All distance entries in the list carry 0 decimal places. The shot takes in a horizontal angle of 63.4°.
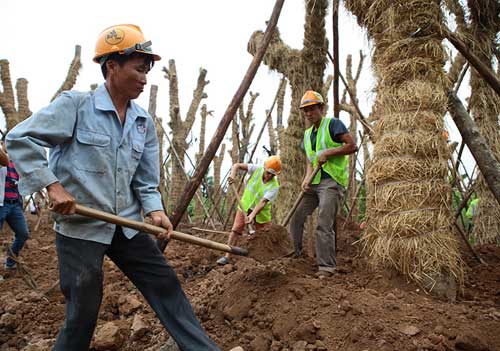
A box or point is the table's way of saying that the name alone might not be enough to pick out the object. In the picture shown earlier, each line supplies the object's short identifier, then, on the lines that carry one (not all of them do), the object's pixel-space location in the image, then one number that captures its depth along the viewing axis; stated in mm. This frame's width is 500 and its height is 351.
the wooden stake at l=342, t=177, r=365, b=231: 6732
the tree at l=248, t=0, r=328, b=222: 6186
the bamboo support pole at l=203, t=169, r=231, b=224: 9611
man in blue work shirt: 1854
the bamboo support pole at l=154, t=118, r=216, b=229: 8758
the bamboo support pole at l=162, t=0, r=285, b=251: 3059
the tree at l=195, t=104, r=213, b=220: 12961
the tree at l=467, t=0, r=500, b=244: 4598
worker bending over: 5203
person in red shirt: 4637
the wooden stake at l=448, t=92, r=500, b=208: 2939
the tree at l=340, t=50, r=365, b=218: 8344
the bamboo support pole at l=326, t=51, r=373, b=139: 5762
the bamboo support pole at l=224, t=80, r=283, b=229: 7957
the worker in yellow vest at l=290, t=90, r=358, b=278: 3881
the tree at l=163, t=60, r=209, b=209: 9444
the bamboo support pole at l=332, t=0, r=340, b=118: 4594
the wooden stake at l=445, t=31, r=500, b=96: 3154
